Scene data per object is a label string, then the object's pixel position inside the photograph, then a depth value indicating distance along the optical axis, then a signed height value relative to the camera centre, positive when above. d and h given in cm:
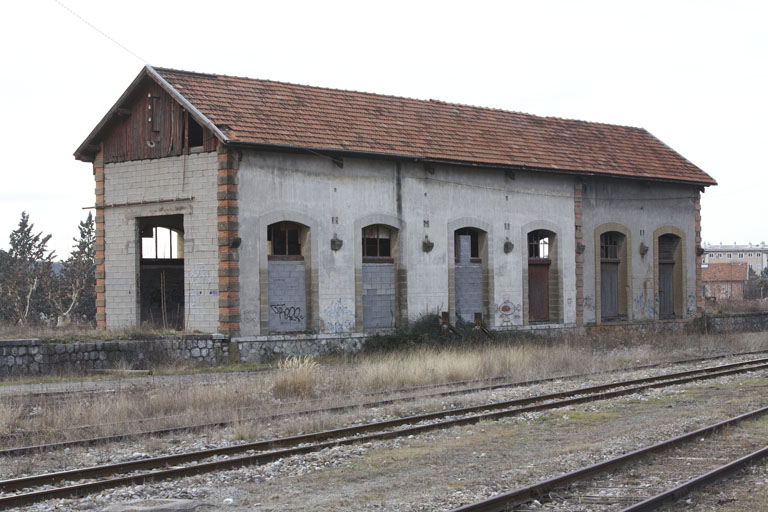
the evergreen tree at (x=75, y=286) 4497 +15
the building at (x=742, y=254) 16488 +446
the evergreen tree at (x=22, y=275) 4444 +77
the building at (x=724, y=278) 8456 +5
